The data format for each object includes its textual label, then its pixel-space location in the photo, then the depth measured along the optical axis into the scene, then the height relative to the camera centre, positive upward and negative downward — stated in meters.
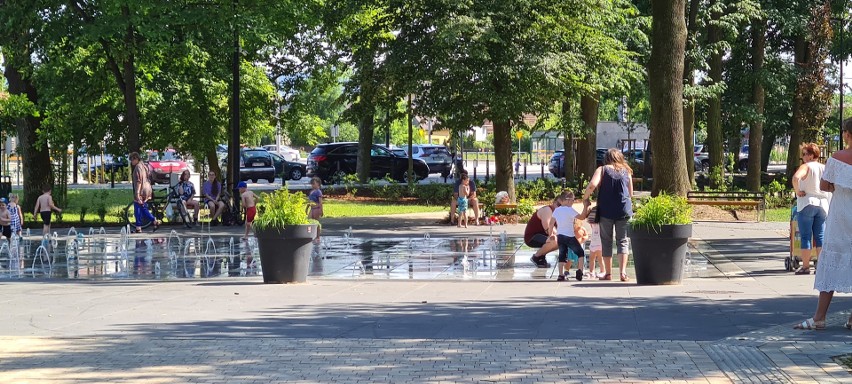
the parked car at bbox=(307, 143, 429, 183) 47.34 +0.31
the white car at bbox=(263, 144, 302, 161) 71.25 +1.11
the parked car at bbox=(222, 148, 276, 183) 51.31 +0.22
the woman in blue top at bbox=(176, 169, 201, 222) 24.91 -0.51
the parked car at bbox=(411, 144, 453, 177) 58.00 +0.67
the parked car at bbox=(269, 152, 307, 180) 53.42 +0.08
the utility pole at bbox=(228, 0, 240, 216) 24.34 +1.06
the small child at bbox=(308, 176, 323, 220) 21.00 -0.55
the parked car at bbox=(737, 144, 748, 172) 62.59 +0.23
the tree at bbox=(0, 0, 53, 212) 24.39 +2.46
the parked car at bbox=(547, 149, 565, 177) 53.25 +0.16
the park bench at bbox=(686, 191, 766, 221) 25.05 -0.73
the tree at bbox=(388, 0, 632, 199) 25.62 +2.64
